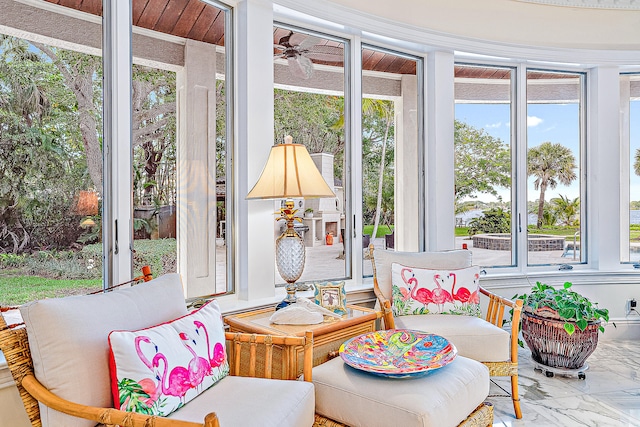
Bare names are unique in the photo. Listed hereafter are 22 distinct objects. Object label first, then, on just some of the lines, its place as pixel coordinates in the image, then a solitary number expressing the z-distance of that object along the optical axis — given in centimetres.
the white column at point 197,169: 247
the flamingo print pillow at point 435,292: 270
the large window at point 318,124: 294
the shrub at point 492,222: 380
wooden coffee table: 198
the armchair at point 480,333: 243
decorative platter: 177
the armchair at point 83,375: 133
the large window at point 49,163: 188
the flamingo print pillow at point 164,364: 138
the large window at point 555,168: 395
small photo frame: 237
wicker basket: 288
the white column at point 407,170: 352
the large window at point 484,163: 375
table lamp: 231
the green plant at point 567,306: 285
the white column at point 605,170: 387
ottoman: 160
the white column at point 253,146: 265
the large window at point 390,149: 336
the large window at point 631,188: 398
